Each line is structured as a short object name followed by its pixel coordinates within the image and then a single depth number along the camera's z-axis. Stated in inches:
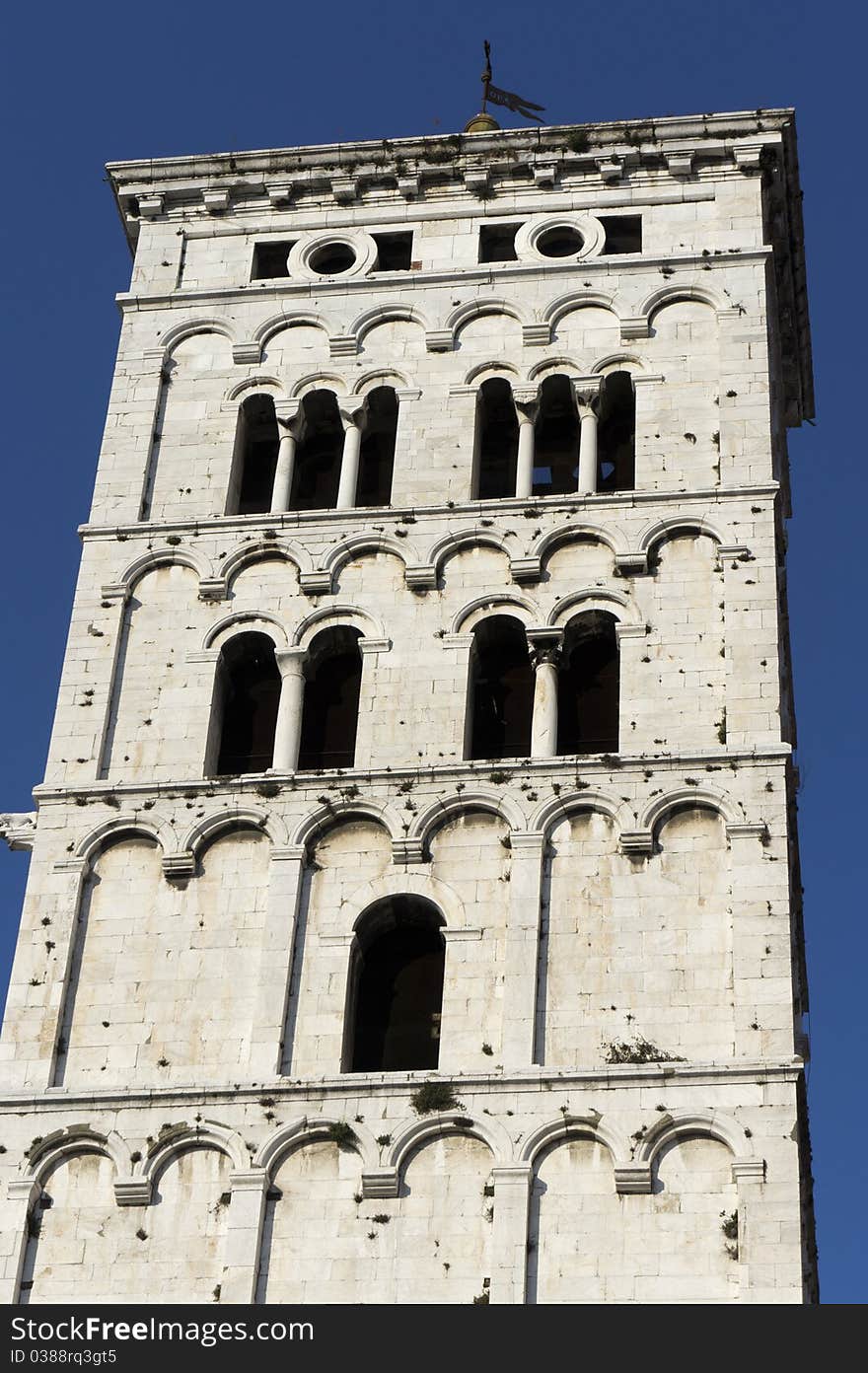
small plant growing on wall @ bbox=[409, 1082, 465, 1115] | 1270.9
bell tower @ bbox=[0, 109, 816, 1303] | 1254.3
